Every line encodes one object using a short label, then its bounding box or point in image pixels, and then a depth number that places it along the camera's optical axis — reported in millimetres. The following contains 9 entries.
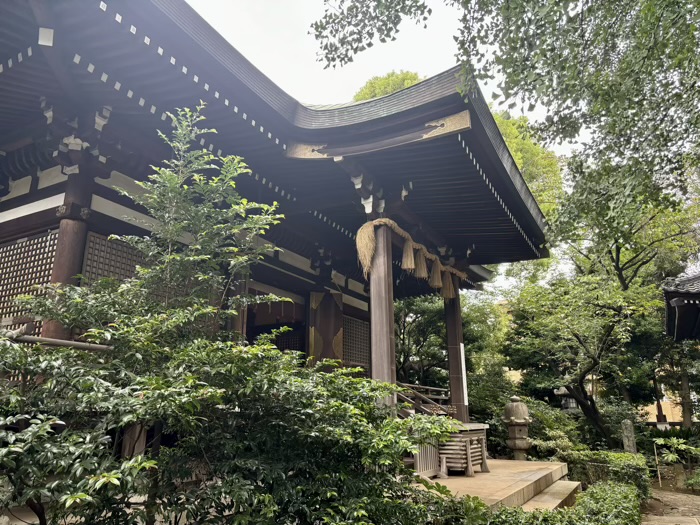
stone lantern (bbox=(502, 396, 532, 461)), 10734
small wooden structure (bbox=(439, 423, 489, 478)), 7125
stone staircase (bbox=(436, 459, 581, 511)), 5781
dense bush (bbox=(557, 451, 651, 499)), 9273
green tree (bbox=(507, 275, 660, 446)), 13781
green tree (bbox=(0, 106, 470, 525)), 2367
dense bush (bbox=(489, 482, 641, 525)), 4004
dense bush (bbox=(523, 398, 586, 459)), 11062
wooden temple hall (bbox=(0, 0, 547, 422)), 3938
